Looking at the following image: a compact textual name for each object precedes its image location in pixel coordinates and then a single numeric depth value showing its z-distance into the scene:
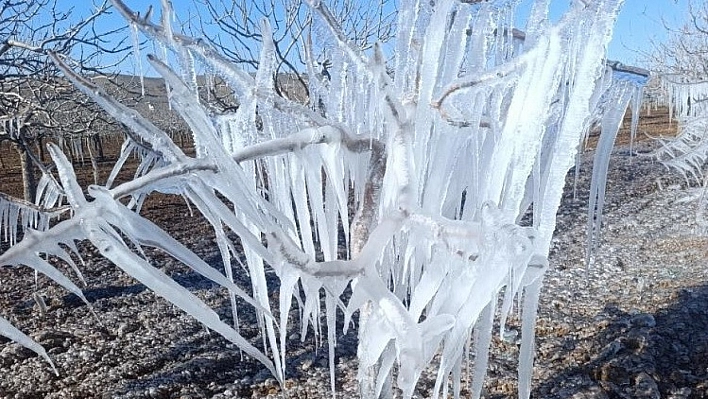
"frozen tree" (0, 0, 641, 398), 1.33
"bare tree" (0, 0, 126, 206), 6.09
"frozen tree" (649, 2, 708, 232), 8.35
